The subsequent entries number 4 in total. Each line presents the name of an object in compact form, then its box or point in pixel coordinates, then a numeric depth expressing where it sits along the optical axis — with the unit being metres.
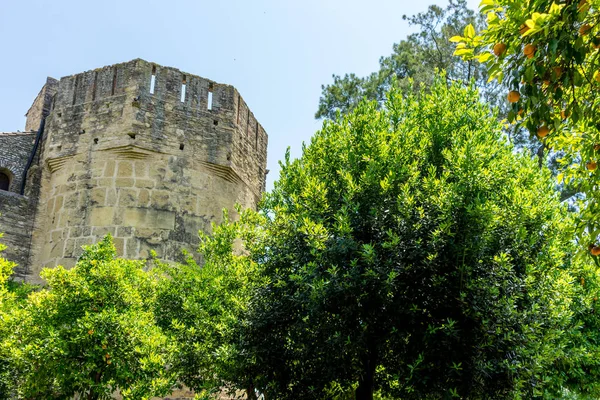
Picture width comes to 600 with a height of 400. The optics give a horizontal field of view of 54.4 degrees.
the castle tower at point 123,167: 12.02
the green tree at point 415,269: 6.66
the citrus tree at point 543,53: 3.65
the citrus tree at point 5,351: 8.16
